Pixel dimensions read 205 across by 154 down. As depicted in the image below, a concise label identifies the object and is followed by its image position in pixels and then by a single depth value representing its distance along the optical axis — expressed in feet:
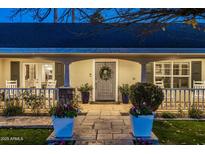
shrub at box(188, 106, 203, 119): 19.00
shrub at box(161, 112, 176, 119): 18.97
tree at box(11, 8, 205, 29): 10.88
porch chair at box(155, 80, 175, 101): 25.64
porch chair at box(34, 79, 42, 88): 28.39
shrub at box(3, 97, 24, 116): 19.59
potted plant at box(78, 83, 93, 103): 25.63
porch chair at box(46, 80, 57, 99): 26.20
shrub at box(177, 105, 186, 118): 19.24
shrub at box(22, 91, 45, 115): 19.99
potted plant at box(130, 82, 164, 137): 18.06
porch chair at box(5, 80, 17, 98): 26.72
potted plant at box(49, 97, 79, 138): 13.91
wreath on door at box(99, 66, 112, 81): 26.62
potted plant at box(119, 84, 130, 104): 25.46
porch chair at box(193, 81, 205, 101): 26.04
